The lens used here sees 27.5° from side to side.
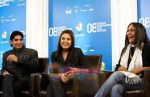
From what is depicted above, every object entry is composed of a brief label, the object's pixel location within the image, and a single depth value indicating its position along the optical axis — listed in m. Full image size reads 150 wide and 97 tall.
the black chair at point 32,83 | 4.56
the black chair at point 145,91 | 3.78
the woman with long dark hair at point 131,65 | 3.96
